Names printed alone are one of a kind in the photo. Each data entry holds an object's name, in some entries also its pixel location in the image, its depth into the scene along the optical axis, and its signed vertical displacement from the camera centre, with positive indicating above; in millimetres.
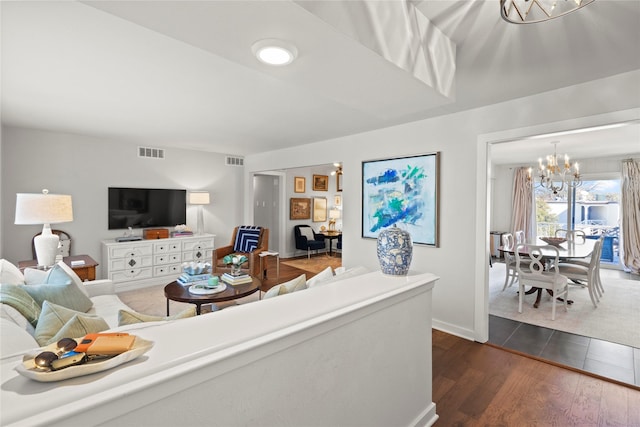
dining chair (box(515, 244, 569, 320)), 3633 -837
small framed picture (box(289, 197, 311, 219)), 7555 +16
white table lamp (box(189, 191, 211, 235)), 5518 +131
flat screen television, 4906 +9
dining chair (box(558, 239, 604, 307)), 3975 -846
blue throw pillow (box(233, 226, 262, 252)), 5195 -533
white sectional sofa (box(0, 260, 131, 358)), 1227 -561
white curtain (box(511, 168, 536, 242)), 7312 +69
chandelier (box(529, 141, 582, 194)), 6093 +678
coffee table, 2832 -851
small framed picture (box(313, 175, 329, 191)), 8094 +711
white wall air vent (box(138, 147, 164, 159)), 5157 +963
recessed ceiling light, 1266 +689
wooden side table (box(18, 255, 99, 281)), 3355 -672
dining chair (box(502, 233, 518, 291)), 4383 -719
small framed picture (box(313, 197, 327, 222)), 8102 -8
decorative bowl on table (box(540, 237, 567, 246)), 4805 -493
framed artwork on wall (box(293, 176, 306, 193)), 7629 +619
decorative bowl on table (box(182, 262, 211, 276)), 3479 -702
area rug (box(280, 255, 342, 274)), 6473 -1254
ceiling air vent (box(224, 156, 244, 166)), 6215 +988
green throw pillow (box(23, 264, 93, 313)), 1955 -576
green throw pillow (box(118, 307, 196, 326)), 1451 -542
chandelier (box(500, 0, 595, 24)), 1474 +1022
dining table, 3895 -601
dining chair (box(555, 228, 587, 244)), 5917 -525
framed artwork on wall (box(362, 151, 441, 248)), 3436 +165
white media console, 4605 -819
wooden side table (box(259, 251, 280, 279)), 5119 -800
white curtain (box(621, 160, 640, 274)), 5945 -91
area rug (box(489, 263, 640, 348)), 3252 -1284
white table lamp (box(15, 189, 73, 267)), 2695 -65
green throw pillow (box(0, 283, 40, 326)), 1650 -526
